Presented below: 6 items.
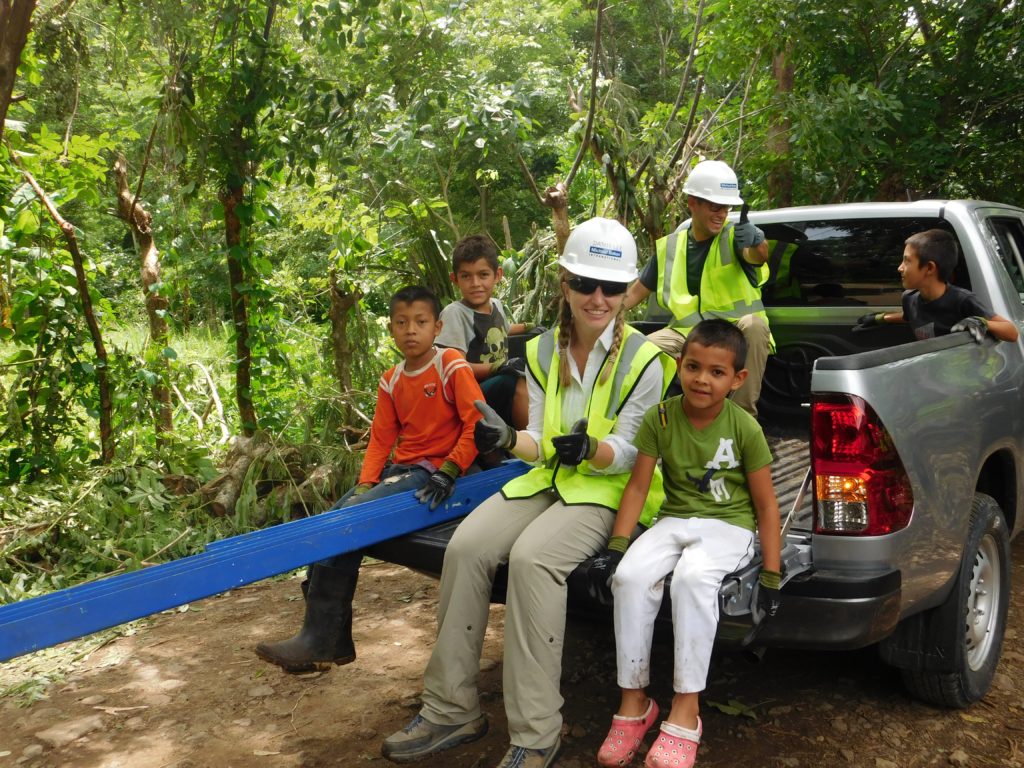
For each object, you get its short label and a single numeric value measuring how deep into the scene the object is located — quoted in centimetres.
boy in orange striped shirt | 328
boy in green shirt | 259
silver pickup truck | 259
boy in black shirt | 380
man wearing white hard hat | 407
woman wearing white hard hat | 273
